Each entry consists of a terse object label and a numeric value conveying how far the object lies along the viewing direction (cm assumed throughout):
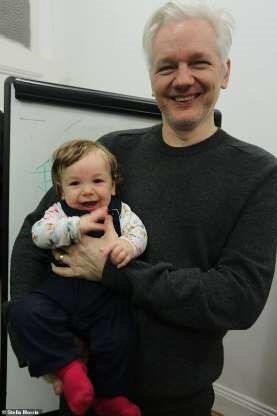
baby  100
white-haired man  99
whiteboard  139
